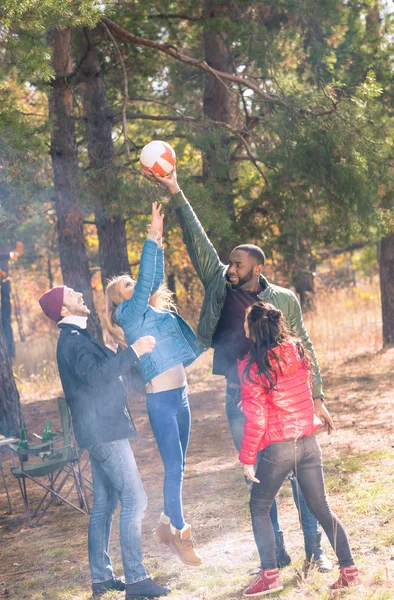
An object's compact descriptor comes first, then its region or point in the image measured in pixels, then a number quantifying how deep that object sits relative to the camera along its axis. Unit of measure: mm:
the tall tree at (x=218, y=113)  10531
